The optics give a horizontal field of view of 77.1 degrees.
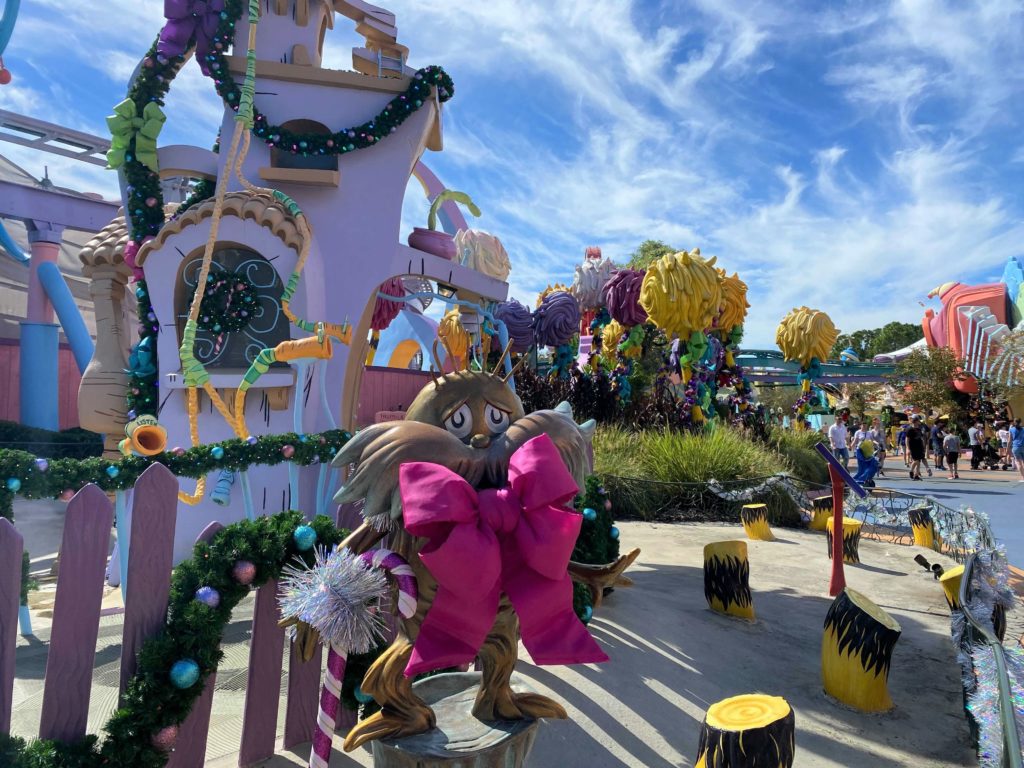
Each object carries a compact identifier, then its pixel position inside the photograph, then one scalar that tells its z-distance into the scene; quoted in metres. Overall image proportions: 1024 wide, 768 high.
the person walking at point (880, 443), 14.97
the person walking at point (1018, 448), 12.84
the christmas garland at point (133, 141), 6.66
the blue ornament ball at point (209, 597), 2.13
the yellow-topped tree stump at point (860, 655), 3.31
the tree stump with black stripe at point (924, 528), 7.10
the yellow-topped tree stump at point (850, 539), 6.24
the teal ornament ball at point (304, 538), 2.35
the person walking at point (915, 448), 13.88
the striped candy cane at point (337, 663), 1.88
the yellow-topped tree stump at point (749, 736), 2.04
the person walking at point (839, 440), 12.34
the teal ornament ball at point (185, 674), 2.00
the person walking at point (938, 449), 16.88
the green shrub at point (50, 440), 8.61
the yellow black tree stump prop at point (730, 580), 4.55
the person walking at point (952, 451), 14.27
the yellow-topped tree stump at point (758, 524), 7.46
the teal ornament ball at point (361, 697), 2.46
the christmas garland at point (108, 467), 3.32
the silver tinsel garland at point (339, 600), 1.80
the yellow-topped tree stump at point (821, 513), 8.08
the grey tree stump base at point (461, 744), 1.92
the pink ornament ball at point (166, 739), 1.99
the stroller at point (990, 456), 16.34
